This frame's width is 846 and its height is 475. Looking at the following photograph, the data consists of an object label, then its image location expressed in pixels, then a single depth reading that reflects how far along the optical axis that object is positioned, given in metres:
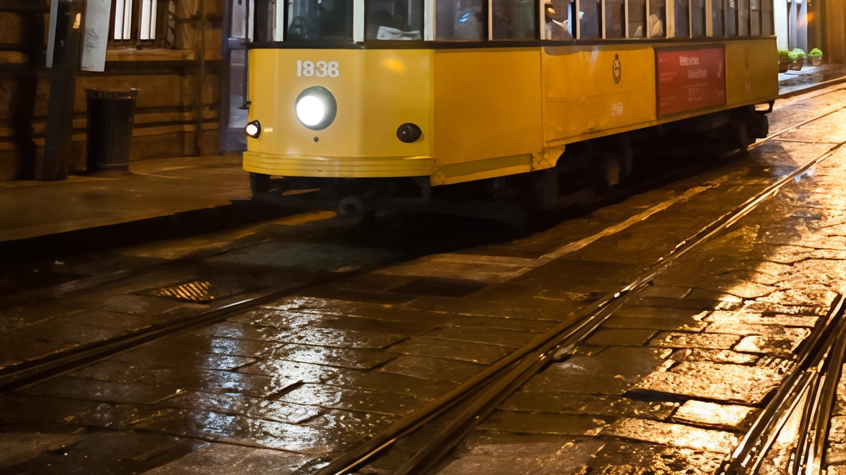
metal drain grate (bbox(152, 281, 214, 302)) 7.11
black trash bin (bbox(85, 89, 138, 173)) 12.04
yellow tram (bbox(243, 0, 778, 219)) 8.47
